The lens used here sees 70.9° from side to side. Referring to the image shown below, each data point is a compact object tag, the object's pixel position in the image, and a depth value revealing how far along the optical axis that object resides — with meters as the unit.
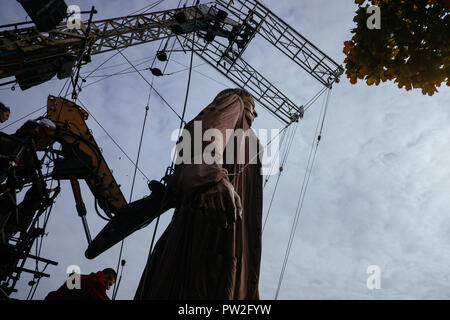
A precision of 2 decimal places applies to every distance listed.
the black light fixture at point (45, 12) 5.33
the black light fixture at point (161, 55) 6.96
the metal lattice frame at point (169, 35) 6.04
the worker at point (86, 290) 3.27
